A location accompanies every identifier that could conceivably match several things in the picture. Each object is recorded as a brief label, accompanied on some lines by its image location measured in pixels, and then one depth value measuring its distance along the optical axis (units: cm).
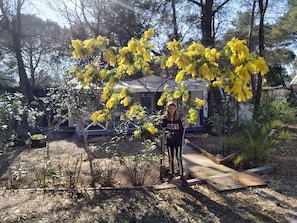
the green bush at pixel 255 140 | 459
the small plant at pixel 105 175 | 384
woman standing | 383
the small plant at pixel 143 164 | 380
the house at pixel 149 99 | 939
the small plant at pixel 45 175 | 382
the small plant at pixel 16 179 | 367
